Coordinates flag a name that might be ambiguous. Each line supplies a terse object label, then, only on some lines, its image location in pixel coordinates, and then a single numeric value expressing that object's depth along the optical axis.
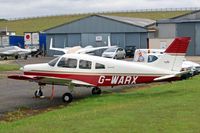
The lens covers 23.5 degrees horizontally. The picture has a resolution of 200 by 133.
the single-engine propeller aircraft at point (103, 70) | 20.42
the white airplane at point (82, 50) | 51.53
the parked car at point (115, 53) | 61.10
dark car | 68.75
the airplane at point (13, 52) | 67.50
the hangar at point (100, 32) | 73.50
